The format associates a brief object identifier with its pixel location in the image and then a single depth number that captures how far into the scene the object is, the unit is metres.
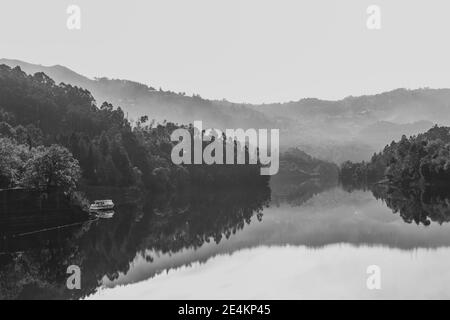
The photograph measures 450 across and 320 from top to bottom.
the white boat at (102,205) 116.38
